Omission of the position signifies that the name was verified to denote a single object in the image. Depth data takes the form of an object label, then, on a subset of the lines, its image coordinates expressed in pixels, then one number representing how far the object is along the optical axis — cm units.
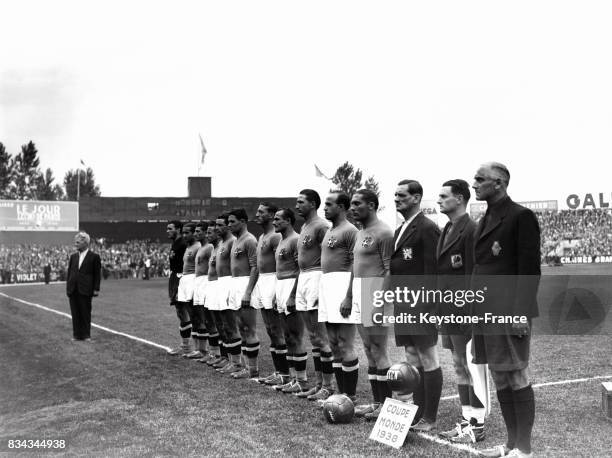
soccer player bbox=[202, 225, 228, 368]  1055
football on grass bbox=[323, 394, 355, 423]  668
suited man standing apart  1429
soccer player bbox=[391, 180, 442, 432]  629
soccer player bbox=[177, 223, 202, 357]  1166
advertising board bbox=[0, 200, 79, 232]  5006
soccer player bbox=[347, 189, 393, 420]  686
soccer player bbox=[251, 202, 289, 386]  904
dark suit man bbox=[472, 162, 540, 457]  506
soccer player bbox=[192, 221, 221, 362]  1119
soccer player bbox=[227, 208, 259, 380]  962
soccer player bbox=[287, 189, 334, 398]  804
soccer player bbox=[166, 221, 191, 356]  1227
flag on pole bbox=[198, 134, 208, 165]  4883
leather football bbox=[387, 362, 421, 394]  590
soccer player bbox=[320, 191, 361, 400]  740
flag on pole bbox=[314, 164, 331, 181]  3481
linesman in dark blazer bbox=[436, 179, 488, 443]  590
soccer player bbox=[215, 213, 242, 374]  1016
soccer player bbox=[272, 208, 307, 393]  852
